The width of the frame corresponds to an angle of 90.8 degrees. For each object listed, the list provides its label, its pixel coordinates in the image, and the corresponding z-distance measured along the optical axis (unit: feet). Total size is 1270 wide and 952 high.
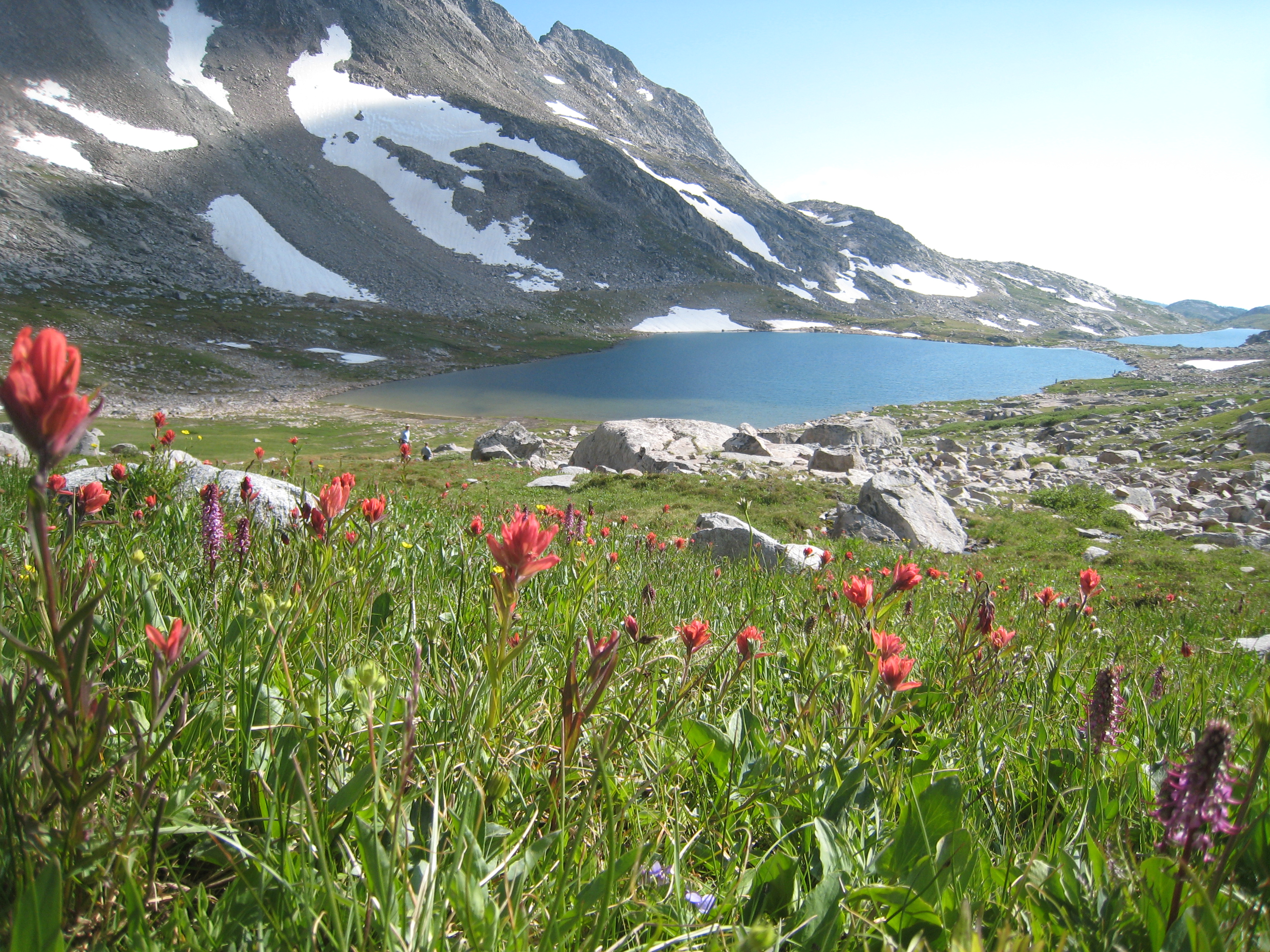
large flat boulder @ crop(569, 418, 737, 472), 68.64
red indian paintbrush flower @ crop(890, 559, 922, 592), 6.19
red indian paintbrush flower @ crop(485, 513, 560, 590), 4.01
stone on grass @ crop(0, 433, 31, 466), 27.20
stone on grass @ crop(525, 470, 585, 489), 57.52
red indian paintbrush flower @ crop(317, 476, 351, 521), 5.92
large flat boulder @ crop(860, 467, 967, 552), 45.16
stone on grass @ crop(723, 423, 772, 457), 78.28
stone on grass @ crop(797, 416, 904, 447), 87.66
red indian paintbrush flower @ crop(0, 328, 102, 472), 2.29
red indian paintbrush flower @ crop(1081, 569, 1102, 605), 7.88
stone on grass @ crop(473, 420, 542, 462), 77.97
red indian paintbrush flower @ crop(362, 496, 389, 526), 6.85
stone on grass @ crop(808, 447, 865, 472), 71.46
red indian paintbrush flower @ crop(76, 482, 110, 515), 7.60
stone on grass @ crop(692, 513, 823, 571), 22.00
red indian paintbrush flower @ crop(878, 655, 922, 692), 5.05
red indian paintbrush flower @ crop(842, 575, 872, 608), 6.31
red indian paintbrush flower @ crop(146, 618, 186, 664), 3.27
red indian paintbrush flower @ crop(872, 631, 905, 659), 5.16
